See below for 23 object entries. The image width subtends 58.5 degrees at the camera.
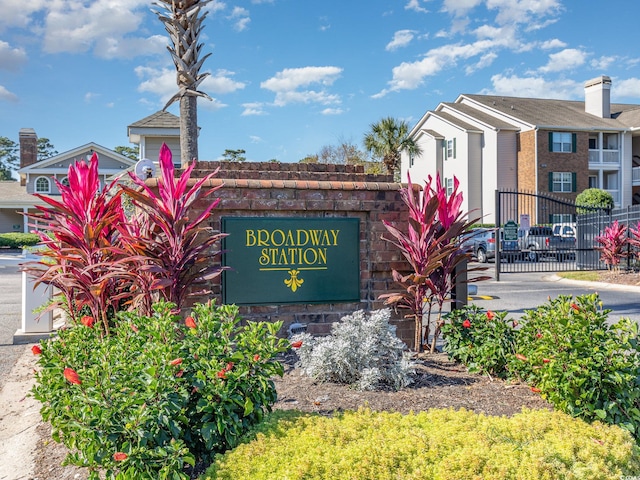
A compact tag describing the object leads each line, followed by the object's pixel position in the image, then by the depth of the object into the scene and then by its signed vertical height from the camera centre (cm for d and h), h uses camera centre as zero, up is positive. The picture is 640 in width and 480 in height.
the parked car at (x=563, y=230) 2361 +33
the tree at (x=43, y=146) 7519 +1249
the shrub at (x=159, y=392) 265 -77
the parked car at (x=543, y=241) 2288 -13
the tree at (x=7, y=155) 7225 +1100
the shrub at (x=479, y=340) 466 -87
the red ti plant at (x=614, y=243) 1677 -16
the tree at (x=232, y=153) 5378 +817
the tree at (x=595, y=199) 3011 +208
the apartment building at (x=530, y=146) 3288 +546
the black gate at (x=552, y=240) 1884 -9
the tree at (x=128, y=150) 6349 +1025
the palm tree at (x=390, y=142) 3553 +606
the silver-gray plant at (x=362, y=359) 434 -93
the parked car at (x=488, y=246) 2317 -33
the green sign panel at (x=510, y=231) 1858 +23
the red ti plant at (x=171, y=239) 467 +1
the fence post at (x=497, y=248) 1622 -29
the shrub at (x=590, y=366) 349 -81
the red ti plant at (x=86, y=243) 496 -3
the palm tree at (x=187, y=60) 1027 +328
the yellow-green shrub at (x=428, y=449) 261 -104
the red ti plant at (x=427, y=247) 548 -8
